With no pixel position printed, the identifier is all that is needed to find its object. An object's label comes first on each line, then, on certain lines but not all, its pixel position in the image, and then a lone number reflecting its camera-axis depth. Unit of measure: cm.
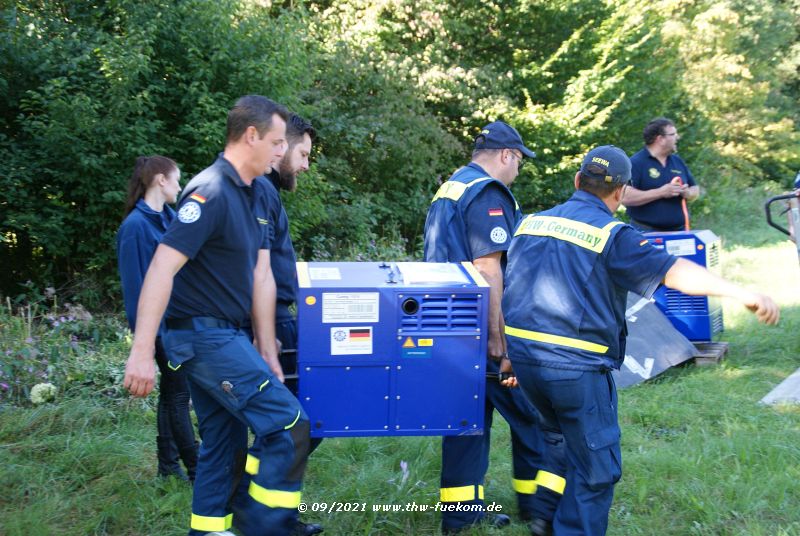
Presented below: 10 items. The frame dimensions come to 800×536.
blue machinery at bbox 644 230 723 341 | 738
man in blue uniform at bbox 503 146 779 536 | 360
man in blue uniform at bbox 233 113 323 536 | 420
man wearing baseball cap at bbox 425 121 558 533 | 427
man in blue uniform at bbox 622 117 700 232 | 769
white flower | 553
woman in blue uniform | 470
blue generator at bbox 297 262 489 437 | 371
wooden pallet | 736
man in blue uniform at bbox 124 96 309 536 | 335
